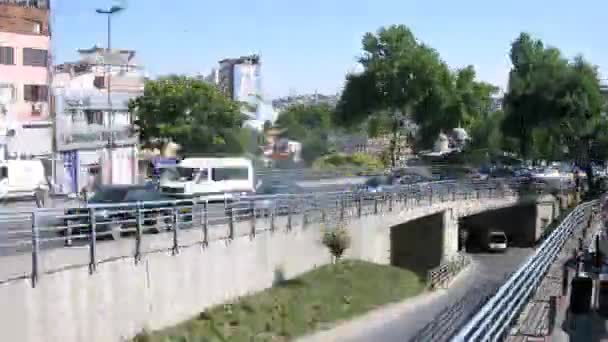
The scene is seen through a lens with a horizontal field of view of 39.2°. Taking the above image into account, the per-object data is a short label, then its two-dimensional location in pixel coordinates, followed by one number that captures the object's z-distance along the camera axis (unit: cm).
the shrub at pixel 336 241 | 2795
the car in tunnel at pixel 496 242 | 5044
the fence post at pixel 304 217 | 2653
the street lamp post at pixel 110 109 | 4862
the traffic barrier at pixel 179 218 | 1469
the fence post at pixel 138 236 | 1683
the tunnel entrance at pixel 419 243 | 4178
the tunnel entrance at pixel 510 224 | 5422
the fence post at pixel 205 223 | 1966
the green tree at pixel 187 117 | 5716
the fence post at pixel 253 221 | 2263
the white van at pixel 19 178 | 3359
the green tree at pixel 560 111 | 5606
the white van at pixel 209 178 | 2948
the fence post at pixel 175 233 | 1819
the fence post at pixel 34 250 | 1362
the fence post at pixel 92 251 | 1515
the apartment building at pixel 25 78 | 4691
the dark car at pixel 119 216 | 1586
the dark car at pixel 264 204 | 2302
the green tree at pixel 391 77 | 7075
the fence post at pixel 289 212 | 2528
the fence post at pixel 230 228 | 2119
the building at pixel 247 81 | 11794
